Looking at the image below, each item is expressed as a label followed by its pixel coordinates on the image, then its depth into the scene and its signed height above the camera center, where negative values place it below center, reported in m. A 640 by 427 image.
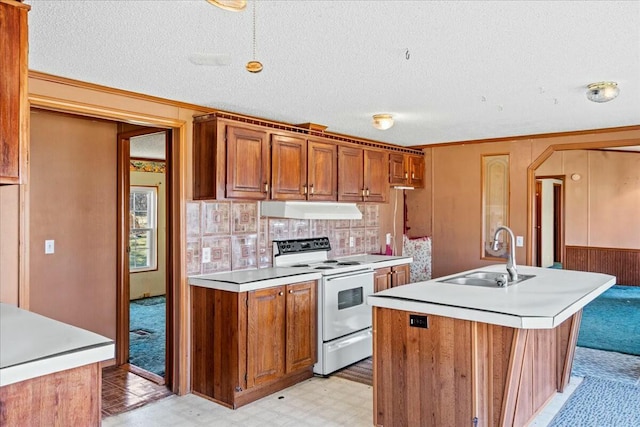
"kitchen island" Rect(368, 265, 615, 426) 2.37 -0.75
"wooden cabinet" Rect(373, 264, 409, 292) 4.55 -0.65
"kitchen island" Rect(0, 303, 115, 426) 1.44 -0.53
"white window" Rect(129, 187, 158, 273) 7.23 -0.22
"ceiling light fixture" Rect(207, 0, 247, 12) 1.55 +0.71
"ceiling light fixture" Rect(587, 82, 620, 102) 2.92 +0.79
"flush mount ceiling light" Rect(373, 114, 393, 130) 3.90 +0.80
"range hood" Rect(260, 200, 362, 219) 4.07 +0.04
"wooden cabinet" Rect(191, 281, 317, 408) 3.24 -0.94
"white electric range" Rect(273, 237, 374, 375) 3.85 -0.77
